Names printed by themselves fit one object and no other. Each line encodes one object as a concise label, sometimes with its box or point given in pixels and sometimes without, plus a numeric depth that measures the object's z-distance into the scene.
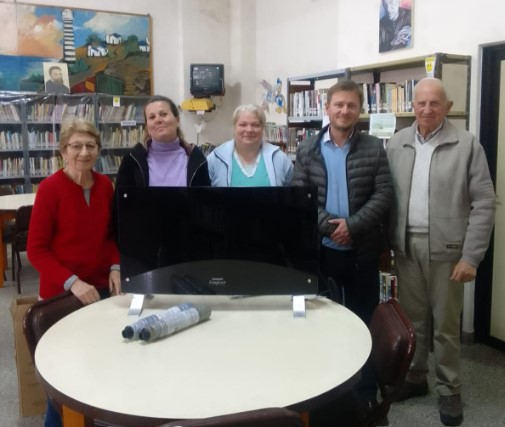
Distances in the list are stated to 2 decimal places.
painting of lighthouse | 6.42
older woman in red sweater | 2.16
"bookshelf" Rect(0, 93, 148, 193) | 6.47
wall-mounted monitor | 6.90
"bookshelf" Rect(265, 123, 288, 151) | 5.89
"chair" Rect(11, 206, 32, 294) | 4.56
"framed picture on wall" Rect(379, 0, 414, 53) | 4.24
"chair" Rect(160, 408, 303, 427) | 1.03
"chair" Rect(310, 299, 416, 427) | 1.61
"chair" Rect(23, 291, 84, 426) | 1.85
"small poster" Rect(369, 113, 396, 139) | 3.93
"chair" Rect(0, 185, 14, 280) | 5.11
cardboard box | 2.59
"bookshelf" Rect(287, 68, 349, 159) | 4.94
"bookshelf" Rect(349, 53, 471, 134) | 3.52
